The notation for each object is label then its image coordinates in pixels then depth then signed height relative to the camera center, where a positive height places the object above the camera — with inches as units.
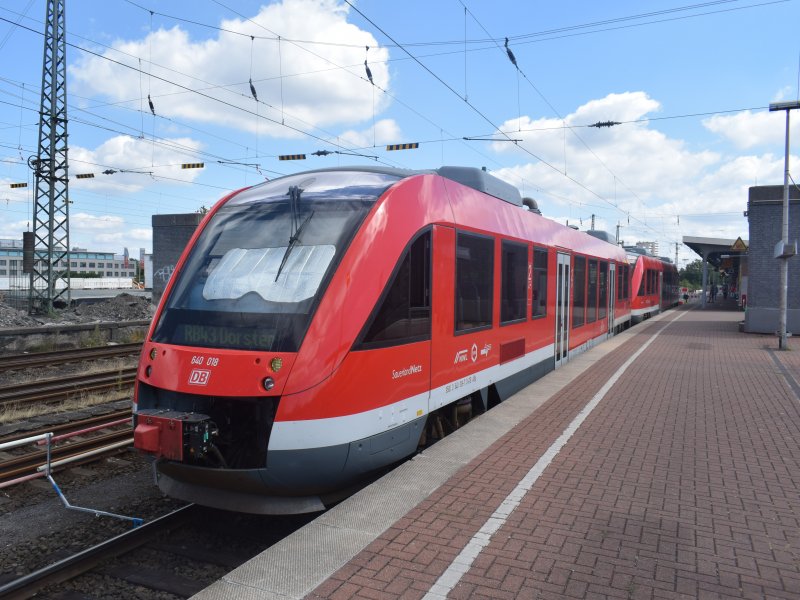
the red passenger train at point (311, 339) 177.3 -18.6
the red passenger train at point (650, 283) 1004.6 +4.9
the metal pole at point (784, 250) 627.5 +39.7
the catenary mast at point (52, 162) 938.1 +191.4
